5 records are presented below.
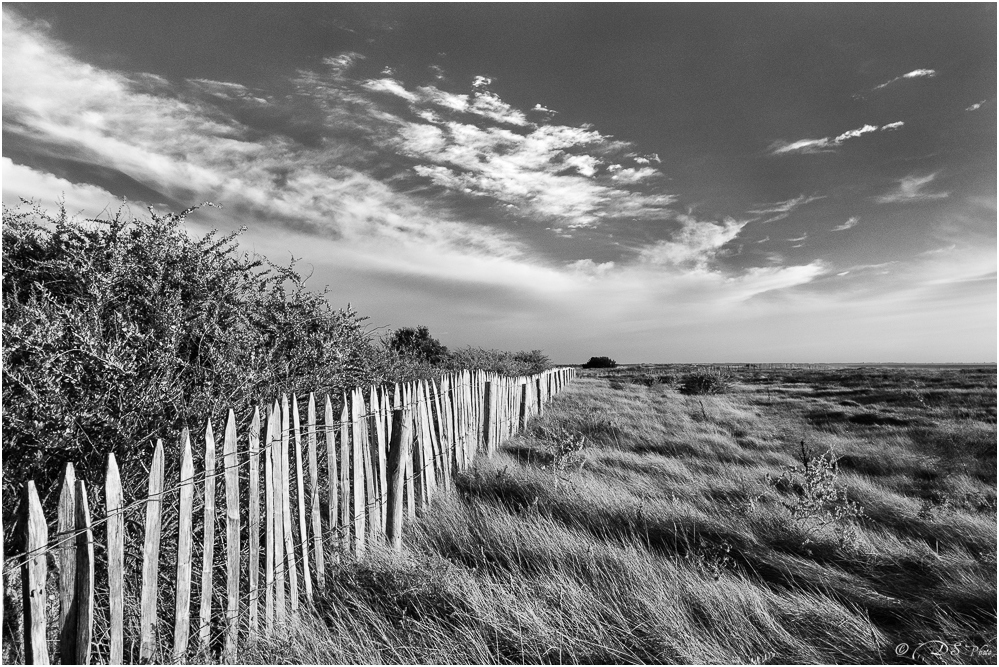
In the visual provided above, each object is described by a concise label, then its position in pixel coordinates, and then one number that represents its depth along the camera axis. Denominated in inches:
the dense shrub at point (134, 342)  134.2
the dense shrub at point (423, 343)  753.0
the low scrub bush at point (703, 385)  956.6
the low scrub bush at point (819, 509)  193.5
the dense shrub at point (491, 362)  724.8
